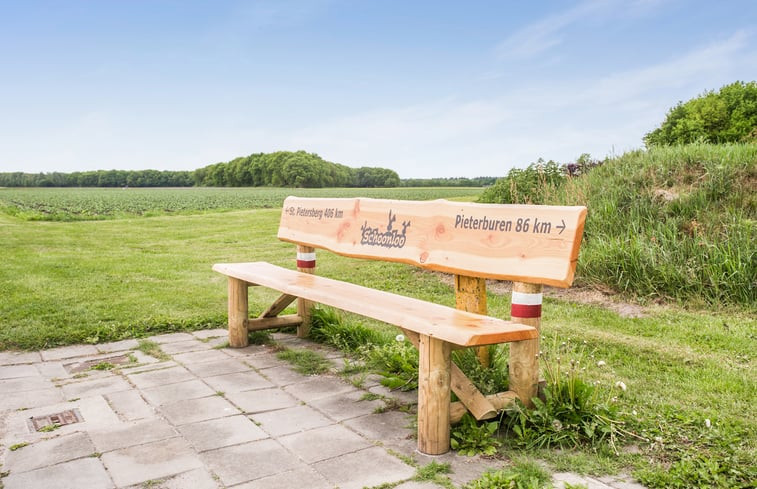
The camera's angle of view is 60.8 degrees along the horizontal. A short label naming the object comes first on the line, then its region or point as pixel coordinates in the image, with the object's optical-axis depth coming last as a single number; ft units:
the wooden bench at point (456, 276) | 10.12
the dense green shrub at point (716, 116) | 91.86
